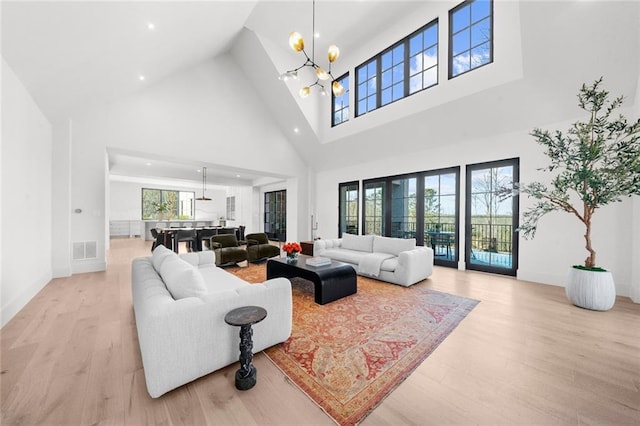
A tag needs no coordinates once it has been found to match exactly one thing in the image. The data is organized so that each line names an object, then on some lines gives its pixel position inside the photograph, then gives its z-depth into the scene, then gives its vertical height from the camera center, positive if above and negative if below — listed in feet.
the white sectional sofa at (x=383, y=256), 13.34 -2.70
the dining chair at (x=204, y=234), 23.93 -2.16
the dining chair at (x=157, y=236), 22.64 -2.25
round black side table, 5.57 -3.06
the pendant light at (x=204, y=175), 29.55 +4.64
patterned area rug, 5.57 -4.02
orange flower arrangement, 13.29 -1.98
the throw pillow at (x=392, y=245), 14.98 -2.05
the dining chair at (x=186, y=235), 24.58 -2.35
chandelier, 9.38 +6.18
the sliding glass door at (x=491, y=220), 15.60 -0.47
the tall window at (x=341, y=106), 21.26 +9.36
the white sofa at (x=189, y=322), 5.18 -2.59
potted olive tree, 9.61 +1.31
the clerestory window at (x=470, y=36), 13.53 +10.09
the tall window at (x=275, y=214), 34.78 -0.32
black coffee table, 10.87 -3.03
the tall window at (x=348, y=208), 24.61 +0.44
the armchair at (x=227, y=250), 17.54 -2.75
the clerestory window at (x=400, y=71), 15.90 +10.10
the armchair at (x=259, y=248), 18.96 -2.85
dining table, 22.50 -2.05
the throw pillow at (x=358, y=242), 17.04 -2.15
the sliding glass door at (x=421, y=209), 18.11 +0.28
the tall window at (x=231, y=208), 42.73 +0.68
